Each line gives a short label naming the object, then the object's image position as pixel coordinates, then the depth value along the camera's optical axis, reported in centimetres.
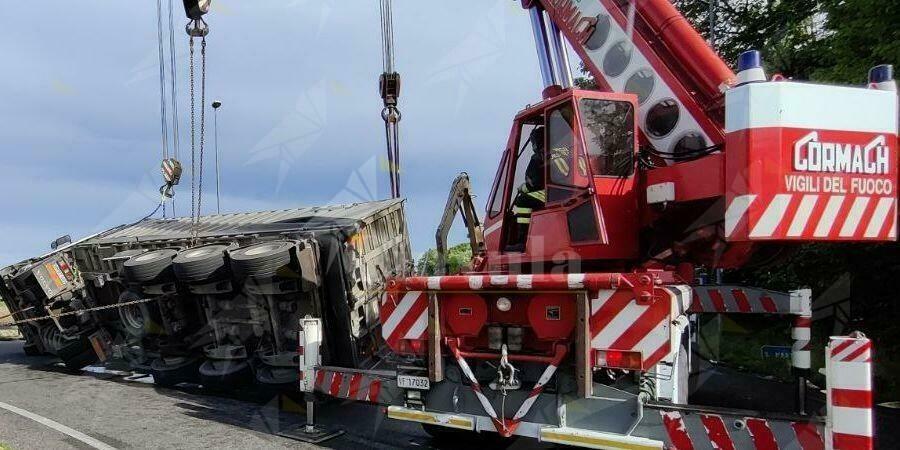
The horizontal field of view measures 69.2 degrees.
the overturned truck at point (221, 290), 732
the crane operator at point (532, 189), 552
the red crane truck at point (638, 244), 392
